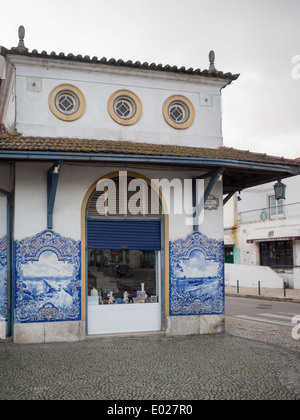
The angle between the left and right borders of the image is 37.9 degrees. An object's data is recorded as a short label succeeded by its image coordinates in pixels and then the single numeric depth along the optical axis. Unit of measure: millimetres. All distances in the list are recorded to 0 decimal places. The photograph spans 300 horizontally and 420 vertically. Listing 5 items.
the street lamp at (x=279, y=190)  10883
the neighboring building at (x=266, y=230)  26359
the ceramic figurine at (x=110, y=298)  10234
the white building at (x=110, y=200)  9469
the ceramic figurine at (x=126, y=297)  10344
